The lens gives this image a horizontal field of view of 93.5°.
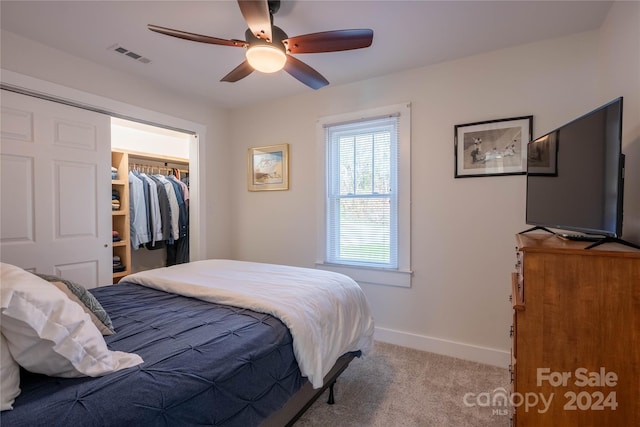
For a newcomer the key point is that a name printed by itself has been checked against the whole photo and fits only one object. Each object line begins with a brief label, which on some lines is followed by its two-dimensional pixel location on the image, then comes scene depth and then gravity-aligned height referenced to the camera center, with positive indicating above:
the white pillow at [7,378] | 0.76 -0.46
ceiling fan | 1.62 +0.95
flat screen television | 1.19 +0.15
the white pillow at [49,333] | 0.81 -0.37
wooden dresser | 1.08 -0.49
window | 2.79 +0.11
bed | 0.83 -0.54
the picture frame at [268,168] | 3.43 +0.45
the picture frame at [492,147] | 2.32 +0.48
